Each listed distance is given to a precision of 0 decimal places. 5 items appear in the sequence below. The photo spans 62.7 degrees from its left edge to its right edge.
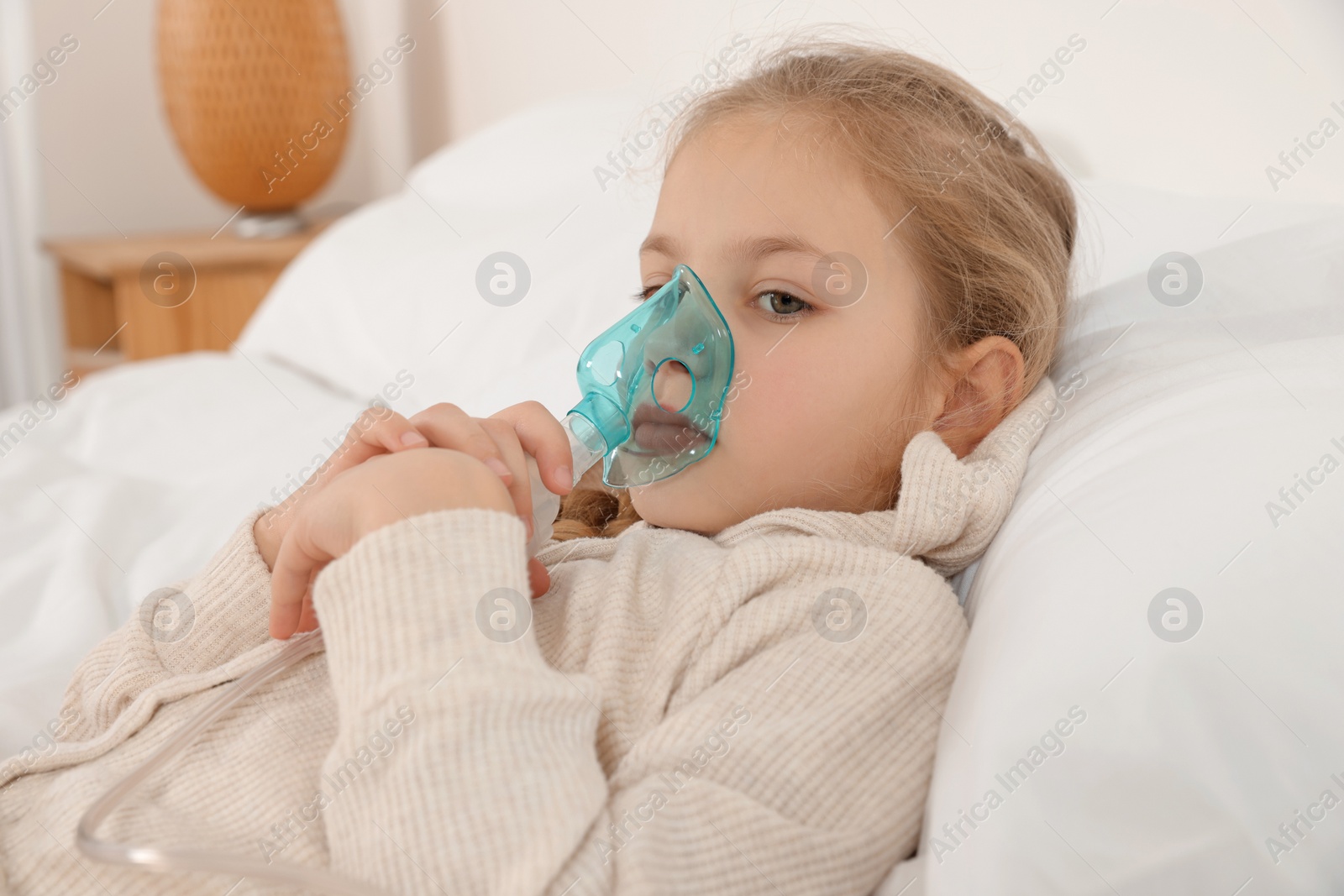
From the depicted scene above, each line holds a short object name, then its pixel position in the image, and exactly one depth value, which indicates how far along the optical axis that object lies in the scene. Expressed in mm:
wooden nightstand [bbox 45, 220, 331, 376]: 2410
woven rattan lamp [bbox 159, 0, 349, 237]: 2428
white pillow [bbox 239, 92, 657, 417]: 1440
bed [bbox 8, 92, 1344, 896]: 567
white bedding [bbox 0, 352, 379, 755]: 1055
